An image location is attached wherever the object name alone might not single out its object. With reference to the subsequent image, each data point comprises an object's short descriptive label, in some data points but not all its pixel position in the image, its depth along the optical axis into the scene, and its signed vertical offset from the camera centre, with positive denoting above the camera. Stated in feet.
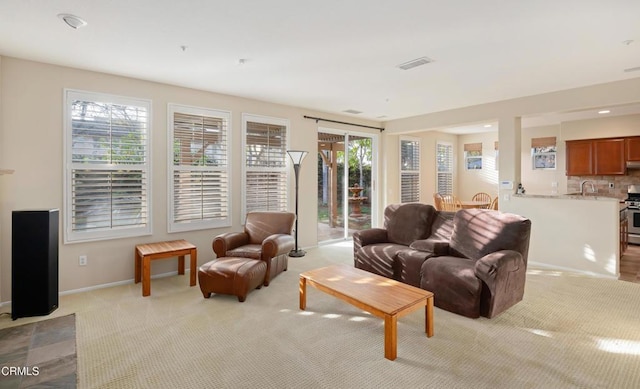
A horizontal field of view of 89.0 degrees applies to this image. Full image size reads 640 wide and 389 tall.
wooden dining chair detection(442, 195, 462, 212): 21.34 -0.60
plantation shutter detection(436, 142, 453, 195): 27.89 +2.39
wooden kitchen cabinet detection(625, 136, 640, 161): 20.20 +2.90
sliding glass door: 21.18 +0.83
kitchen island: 14.07 -1.71
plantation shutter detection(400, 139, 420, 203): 24.82 +1.91
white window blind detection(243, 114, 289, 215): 17.02 +1.73
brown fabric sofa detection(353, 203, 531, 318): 9.95 -2.17
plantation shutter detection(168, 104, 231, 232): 14.69 +1.26
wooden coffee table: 7.84 -2.74
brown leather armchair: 12.99 -1.96
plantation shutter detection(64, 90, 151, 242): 12.31 +1.15
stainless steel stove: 20.26 -1.23
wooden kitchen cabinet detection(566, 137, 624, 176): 20.92 +2.52
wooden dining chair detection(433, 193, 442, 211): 22.37 -0.42
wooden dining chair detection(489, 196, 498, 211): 20.98 -0.66
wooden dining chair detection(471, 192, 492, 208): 26.43 -0.18
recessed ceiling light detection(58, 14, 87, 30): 8.41 +4.63
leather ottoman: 11.34 -2.90
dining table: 21.36 -0.67
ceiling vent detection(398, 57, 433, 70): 11.44 +4.80
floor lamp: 17.57 +1.93
